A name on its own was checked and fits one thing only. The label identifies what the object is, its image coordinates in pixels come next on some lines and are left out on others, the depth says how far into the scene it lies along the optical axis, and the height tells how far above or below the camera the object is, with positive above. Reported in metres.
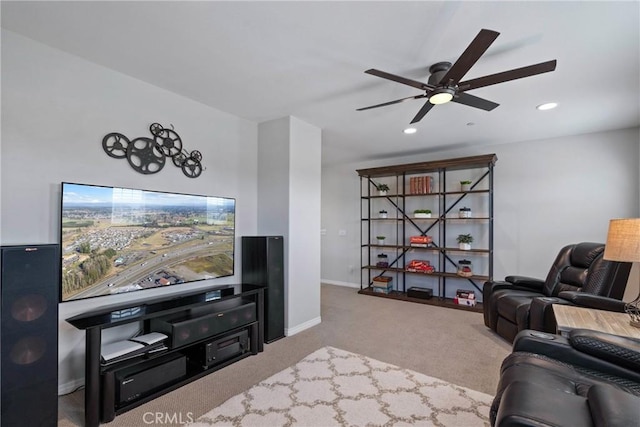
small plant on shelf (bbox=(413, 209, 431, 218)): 5.25 +0.11
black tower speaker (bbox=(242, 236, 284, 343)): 3.28 -0.60
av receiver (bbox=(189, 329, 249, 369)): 2.61 -1.17
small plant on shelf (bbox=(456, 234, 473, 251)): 4.81 -0.34
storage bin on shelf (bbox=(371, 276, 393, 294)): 5.48 -1.18
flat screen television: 2.24 -0.18
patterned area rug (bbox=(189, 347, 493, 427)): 1.98 -1.30
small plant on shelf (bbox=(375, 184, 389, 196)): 5.63 +0.57
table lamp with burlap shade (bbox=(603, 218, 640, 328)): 1.86 -0.14
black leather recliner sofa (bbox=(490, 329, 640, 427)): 1.10 -0.73
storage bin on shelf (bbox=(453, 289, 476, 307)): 4.60 -1.19
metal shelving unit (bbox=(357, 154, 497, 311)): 4.88 -0.08
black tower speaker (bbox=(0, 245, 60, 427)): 1.66 -0.67
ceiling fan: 1.76 +0.97
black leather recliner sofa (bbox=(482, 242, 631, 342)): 2.72 -0.71
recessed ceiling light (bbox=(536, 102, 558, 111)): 3.24 +1.22
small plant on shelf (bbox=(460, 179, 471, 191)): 4.88 +0.56
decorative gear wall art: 2.56 +0.61
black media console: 1.95 -1.01
